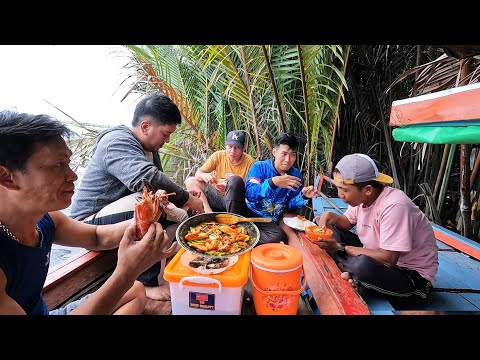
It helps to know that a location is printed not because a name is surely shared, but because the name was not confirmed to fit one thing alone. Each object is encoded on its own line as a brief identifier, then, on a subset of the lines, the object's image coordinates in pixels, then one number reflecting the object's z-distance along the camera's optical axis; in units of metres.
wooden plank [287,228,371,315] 1.63
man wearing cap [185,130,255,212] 4.18
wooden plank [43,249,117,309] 1.79
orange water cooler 1.75
